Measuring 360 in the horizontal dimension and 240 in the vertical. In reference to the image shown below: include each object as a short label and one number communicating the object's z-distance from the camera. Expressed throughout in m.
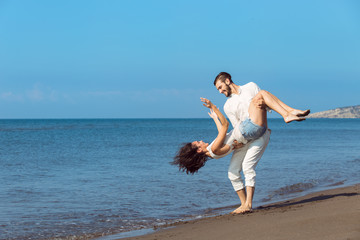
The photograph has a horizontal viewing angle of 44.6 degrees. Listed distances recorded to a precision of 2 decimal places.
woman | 6.12
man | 6.52
